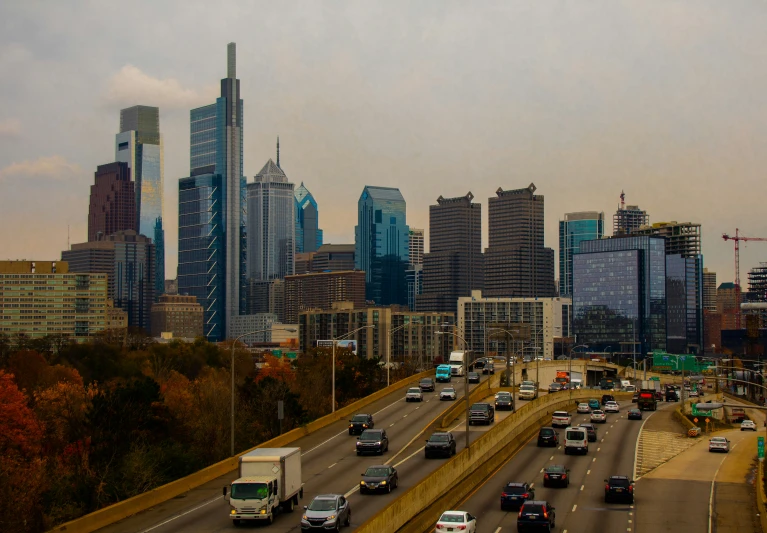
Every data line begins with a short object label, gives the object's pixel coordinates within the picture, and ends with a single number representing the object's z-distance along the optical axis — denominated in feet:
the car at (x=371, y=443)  185.37
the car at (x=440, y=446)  182.50
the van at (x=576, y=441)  210.38
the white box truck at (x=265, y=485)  123.65
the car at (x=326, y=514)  116.67
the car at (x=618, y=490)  155.94
